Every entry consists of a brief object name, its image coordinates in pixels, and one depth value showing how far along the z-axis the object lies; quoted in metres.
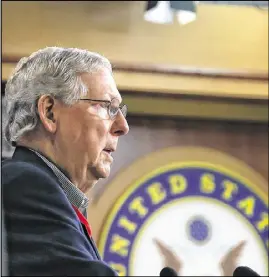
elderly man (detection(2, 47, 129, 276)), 2.58
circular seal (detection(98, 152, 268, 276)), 7.00
